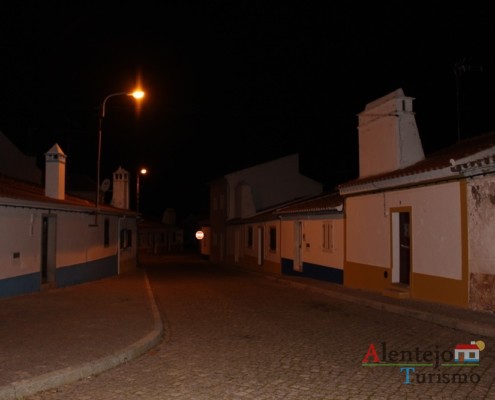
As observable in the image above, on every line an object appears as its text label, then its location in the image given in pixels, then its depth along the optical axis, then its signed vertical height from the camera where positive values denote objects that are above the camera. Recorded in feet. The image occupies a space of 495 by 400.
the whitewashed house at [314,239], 60.64 -1.07
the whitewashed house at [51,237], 43.70 -0.77
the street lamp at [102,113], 50.83 +13.22
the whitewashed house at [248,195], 112.88 +8.28
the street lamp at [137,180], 115.55 +11.59
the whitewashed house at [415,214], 36.24 +1.39
